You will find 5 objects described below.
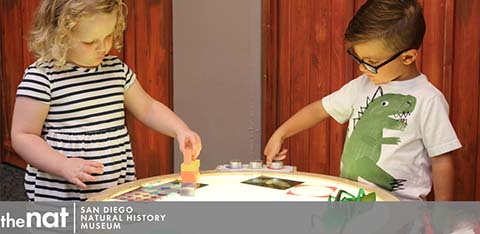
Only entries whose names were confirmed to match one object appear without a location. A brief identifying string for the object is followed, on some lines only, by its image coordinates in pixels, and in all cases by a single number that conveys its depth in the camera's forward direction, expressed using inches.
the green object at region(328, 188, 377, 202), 40.7
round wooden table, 43.8
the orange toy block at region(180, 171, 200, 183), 46.3
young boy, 50.6
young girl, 49.6
